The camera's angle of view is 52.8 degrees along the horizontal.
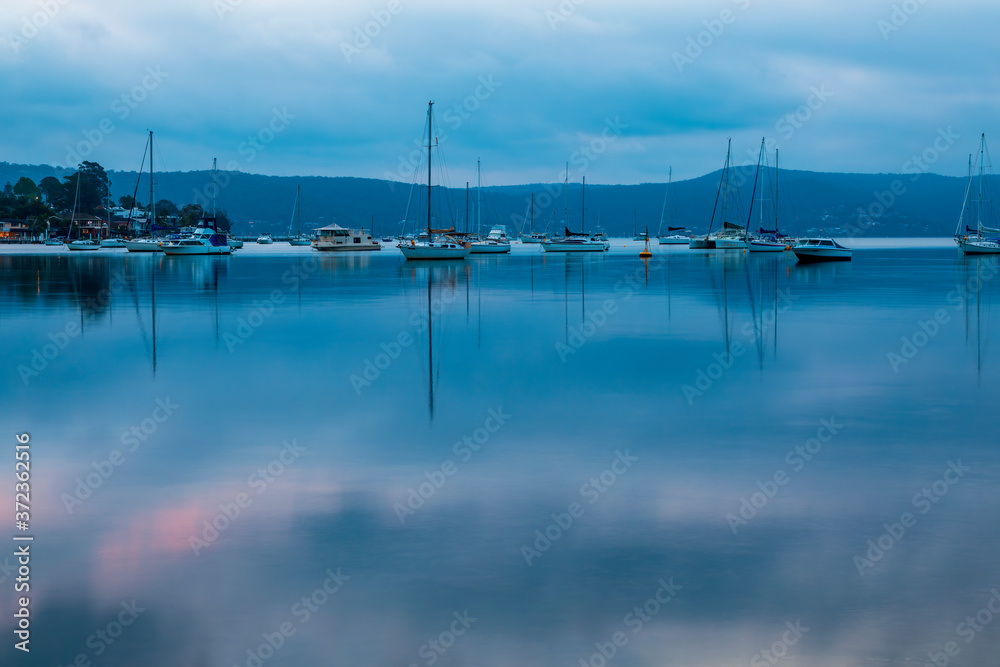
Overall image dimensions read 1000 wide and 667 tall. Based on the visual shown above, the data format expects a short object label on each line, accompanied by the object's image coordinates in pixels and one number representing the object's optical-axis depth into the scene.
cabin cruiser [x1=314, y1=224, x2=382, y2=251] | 137.12
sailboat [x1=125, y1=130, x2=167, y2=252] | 120.12
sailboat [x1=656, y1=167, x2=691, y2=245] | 181.50
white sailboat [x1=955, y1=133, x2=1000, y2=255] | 106.12
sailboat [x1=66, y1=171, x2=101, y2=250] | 136.88
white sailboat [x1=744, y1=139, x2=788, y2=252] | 118.25
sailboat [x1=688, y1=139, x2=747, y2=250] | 142.00
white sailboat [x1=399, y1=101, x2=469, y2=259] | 87.00
